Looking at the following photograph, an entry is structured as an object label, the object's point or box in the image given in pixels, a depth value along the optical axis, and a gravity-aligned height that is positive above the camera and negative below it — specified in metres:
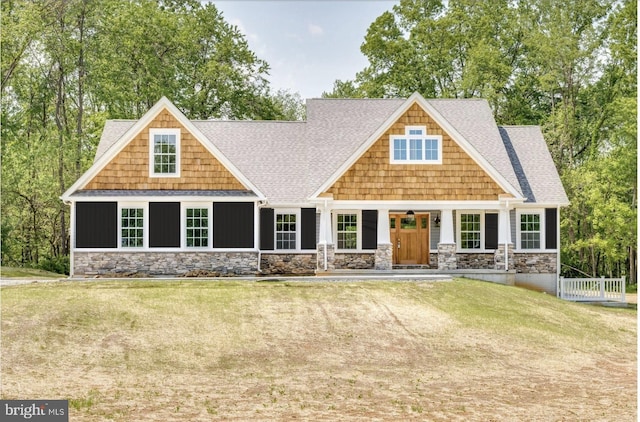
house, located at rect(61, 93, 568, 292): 26.34 +0.38
